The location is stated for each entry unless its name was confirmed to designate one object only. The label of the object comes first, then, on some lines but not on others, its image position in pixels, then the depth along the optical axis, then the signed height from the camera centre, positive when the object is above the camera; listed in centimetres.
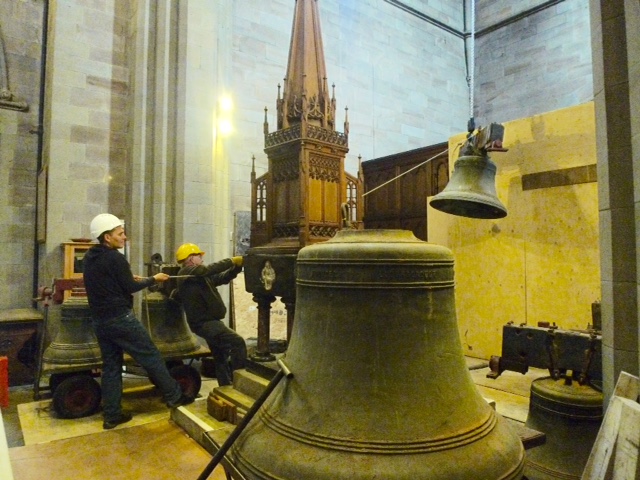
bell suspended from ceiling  293 +58
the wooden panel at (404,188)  723 +125
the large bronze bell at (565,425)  242 -88
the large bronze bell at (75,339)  416 -73
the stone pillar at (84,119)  570 +185
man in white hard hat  374 -49
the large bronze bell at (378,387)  137 -41
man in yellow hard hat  446 -50
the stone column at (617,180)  205 +39
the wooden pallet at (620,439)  158 -65
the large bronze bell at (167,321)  465 -62
